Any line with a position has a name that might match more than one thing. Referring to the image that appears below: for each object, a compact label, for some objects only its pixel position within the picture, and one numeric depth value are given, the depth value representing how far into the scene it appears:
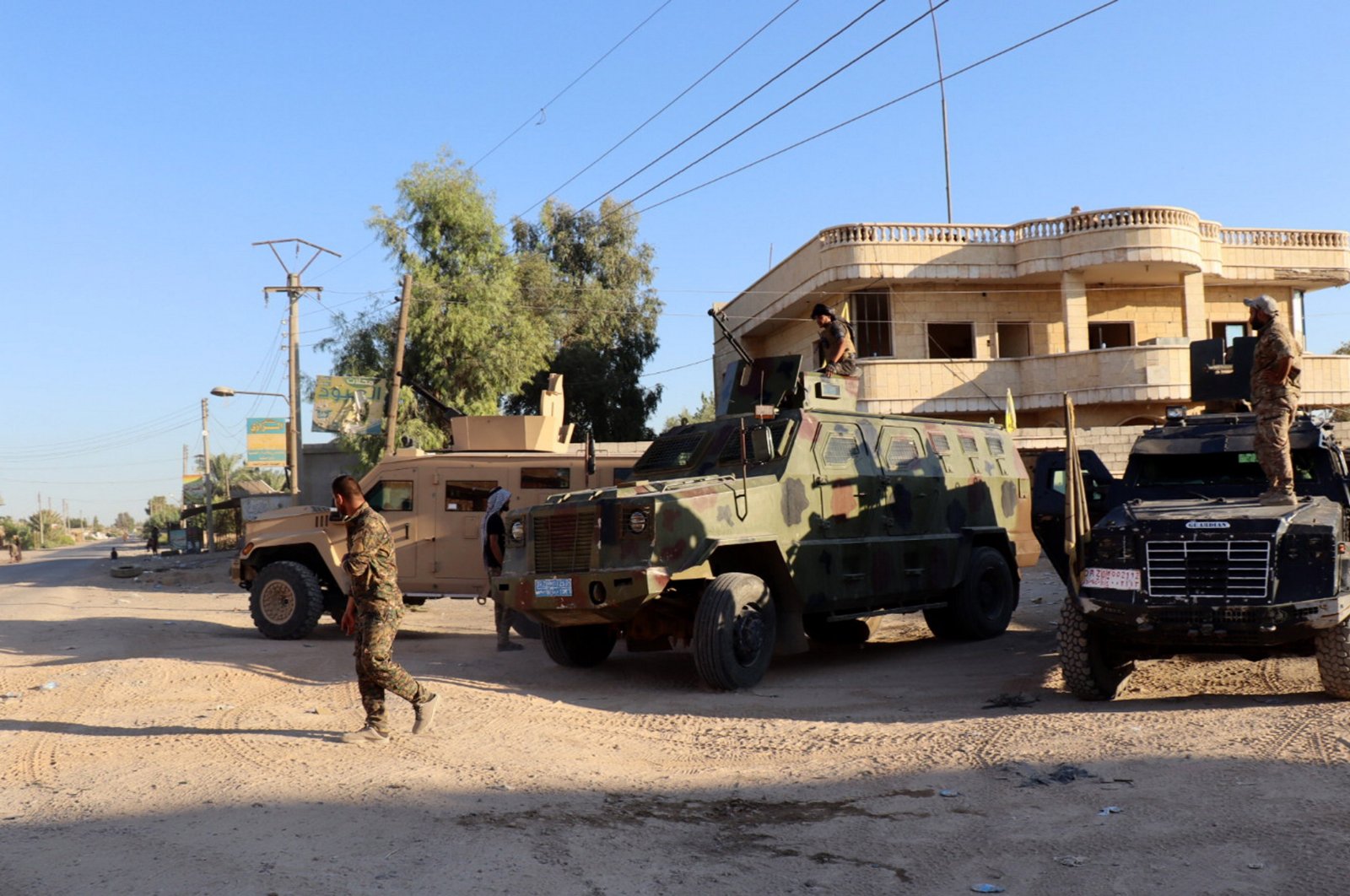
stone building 25.61
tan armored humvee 12.98
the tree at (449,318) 28.97
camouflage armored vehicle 8.76
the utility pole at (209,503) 44.40
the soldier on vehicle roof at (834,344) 11.52
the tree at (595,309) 36.81
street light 26.97
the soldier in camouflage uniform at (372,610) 6.86
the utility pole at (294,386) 27.34
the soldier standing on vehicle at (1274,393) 8.15
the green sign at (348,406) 25.69
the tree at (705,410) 51.06
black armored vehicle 7.11
